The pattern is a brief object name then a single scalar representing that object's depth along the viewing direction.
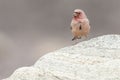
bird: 15.23
